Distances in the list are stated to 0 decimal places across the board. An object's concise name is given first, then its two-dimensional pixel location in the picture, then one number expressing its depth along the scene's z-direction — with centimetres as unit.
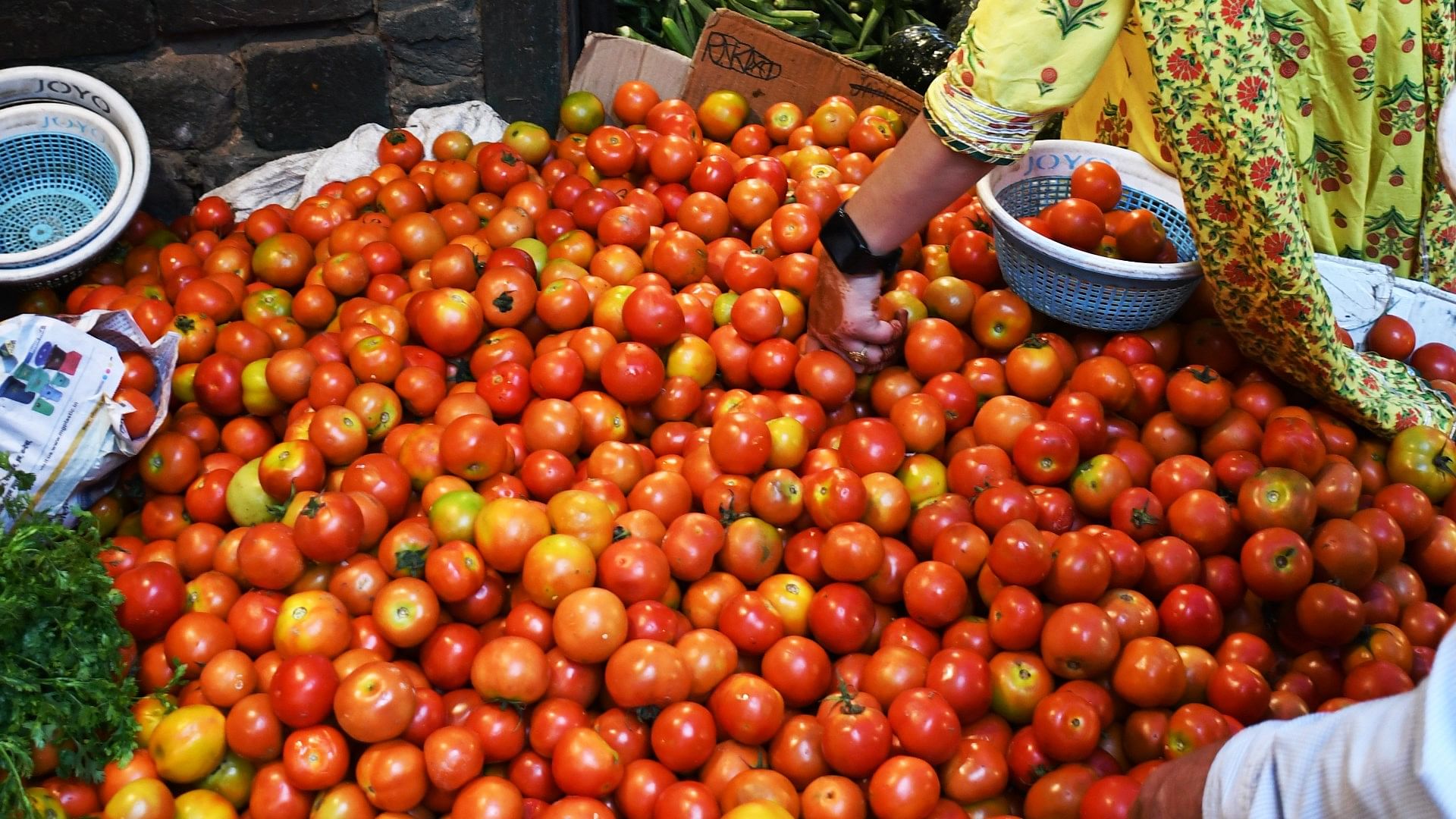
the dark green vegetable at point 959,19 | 473
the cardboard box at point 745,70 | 410
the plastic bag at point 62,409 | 249
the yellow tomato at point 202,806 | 197
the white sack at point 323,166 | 388
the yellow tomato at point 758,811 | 189
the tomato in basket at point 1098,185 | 302
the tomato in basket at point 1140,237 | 284
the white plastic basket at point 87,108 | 322
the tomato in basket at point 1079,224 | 283
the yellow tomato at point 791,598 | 237
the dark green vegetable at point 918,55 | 447
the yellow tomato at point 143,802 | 192
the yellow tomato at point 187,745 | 201
